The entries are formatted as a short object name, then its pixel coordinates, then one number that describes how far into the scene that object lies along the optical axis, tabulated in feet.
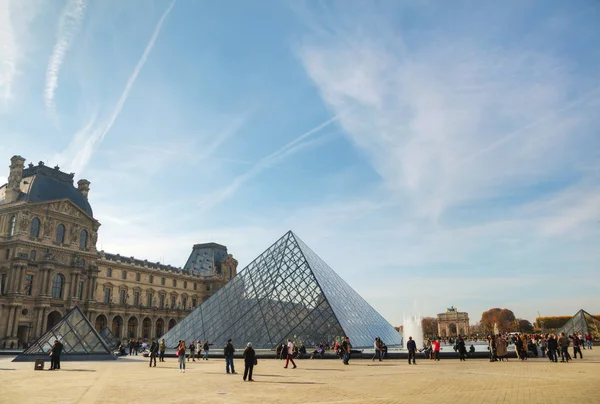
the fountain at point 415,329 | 133.10
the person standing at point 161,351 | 67.26
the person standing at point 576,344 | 61.60
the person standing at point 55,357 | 51.21
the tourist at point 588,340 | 98.83
